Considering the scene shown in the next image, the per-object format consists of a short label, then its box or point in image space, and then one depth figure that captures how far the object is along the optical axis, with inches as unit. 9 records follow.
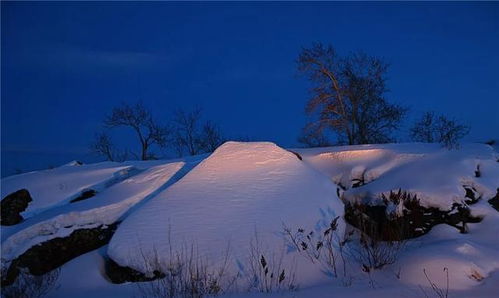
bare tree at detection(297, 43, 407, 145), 837.8
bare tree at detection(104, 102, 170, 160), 1084.5
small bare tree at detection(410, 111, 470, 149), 838.0
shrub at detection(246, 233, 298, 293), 275.6
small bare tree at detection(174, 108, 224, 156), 1284.4
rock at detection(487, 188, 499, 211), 434.9
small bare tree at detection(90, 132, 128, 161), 1192.8
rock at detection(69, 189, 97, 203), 458.6
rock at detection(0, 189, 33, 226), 399.5
